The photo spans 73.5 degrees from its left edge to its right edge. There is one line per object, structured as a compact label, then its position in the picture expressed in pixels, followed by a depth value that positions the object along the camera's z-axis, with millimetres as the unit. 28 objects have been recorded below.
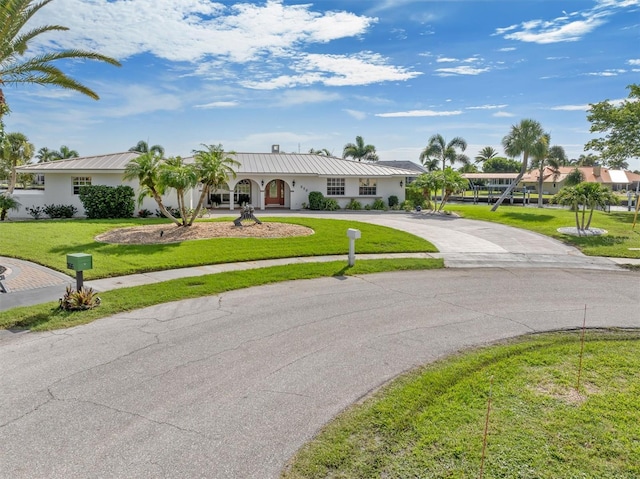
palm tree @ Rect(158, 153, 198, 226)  17109
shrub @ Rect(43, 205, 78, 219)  24938
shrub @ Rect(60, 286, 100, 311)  8586
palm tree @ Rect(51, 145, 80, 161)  65669
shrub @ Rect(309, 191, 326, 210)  31391
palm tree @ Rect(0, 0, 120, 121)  11383
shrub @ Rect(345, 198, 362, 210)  32438
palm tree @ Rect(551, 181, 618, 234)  19625
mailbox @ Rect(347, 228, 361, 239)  13097
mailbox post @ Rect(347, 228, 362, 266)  13191
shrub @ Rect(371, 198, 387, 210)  32853
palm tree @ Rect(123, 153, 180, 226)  17594
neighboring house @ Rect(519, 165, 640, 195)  67312
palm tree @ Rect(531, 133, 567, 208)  47262
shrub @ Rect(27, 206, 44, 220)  24670
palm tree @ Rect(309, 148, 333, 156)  69825
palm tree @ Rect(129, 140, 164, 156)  67475
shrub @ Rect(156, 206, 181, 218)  25370
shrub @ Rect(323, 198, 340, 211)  31547
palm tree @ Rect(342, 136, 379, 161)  56938
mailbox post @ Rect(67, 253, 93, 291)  8640
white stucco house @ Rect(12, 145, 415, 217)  30984
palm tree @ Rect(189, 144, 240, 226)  18469
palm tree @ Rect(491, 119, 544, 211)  33125
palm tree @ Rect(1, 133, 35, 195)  44762
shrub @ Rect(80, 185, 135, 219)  24328
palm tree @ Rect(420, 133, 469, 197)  44844
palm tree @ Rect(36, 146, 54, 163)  78650
